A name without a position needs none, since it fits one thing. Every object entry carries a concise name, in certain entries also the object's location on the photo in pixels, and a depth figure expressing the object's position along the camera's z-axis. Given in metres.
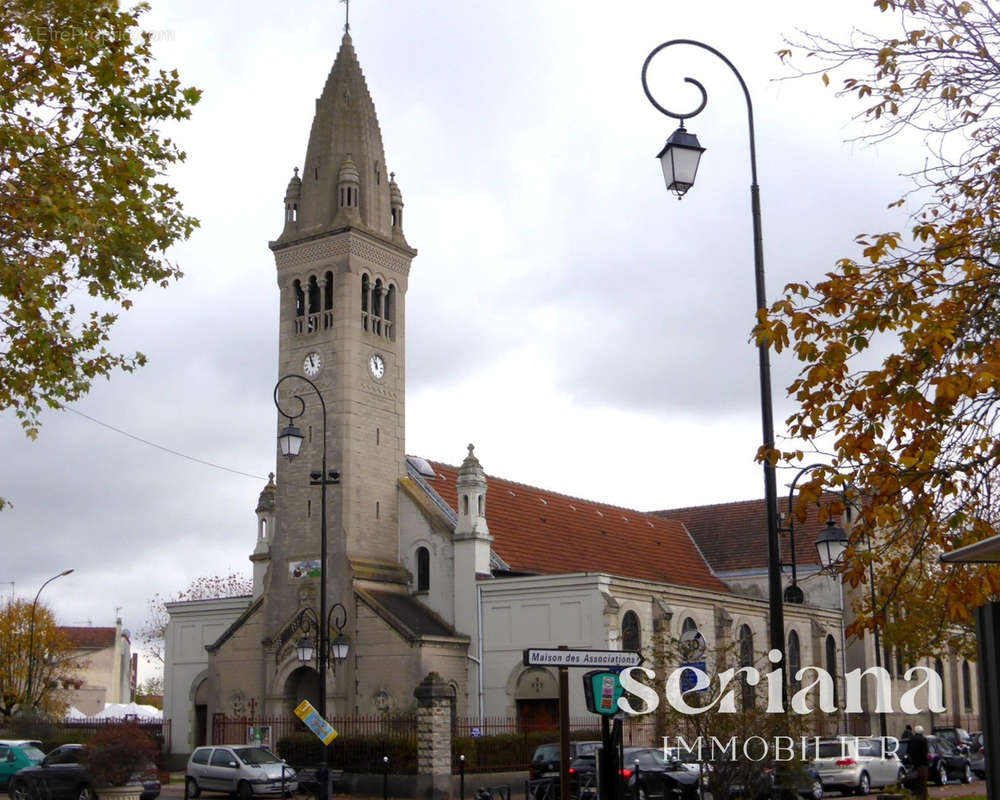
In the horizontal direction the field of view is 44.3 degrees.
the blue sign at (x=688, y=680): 17.92
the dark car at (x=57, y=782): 29.59
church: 43.34
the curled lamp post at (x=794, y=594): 27.06
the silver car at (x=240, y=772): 32.62
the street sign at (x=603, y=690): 14.88
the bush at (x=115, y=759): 26.77
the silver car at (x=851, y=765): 32.62
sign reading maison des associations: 13.91
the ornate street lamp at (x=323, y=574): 25.33
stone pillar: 33.00
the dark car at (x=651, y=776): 26.47
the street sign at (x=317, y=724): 22.25
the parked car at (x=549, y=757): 30.22
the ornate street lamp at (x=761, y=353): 14.55
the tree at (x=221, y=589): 80.81
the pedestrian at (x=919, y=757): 25.20
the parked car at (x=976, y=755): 40.22
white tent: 64.75
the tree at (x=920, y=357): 11.23
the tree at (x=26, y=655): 77.63
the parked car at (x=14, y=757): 35.41
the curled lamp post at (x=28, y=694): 65.84
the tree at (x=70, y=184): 15.23
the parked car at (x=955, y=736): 45.18
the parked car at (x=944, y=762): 37.69
